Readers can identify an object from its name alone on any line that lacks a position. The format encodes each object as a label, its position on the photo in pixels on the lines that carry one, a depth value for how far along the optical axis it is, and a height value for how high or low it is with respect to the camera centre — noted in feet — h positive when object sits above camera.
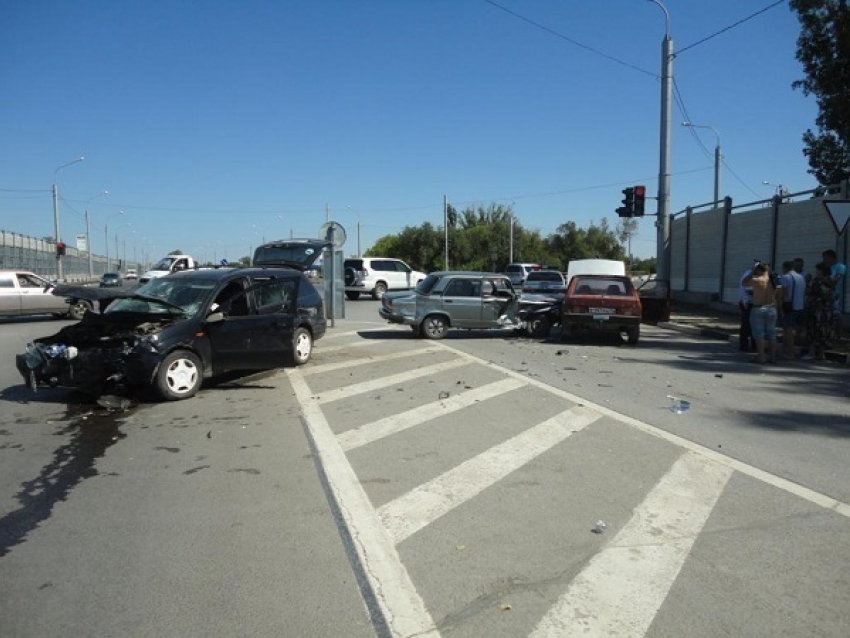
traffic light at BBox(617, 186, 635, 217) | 74.70 +6.54
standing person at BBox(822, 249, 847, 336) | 40.50 -0.27
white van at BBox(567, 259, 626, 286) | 80.12 -0.25
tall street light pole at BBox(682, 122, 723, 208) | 120.06 +17.35
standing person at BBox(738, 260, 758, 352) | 46.19 -3.55
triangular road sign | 42.68 +3.38
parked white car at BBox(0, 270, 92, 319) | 69.31 -3.46
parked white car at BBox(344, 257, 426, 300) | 108.47 -1.92
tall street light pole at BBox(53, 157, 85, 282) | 163.79 +10.36
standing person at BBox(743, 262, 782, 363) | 38.93 -2.34
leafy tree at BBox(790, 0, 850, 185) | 63.93 +19.76
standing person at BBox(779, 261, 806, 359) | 41.91 -2.28
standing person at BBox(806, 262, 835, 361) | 41.22 -2.71
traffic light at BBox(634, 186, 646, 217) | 73.87 +7.22
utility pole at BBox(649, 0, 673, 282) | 74.02 +11.29
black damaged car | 27.17 -3.19
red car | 49.52 -3.07
